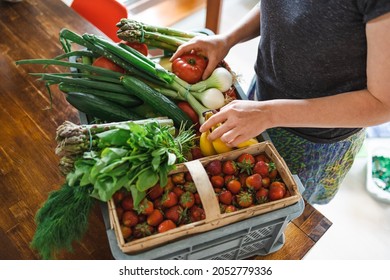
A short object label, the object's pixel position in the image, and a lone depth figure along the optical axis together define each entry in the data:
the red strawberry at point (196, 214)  0.81
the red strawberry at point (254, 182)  0.84
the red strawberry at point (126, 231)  0.78
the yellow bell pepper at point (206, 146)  0.95
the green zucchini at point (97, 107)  1.01
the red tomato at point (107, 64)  1.10
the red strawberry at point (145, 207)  0.79
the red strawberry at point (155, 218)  0.79
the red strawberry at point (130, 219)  0.79
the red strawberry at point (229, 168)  0.86
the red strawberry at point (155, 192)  0.82
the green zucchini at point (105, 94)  1.04
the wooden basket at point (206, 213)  0.74
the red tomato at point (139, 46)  1.16
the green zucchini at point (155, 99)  1.02
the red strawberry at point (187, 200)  0.82
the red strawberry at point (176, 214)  0.80
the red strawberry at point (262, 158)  0.90
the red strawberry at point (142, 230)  0.79
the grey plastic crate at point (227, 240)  0.77
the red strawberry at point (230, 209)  0.81
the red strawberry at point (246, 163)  0.87
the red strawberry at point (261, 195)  0.84
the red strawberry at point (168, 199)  0.81
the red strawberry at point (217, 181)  0.85
